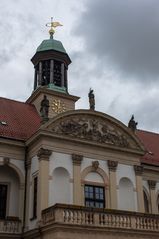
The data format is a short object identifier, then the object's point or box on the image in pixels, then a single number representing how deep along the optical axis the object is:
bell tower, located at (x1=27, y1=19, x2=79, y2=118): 33.84
